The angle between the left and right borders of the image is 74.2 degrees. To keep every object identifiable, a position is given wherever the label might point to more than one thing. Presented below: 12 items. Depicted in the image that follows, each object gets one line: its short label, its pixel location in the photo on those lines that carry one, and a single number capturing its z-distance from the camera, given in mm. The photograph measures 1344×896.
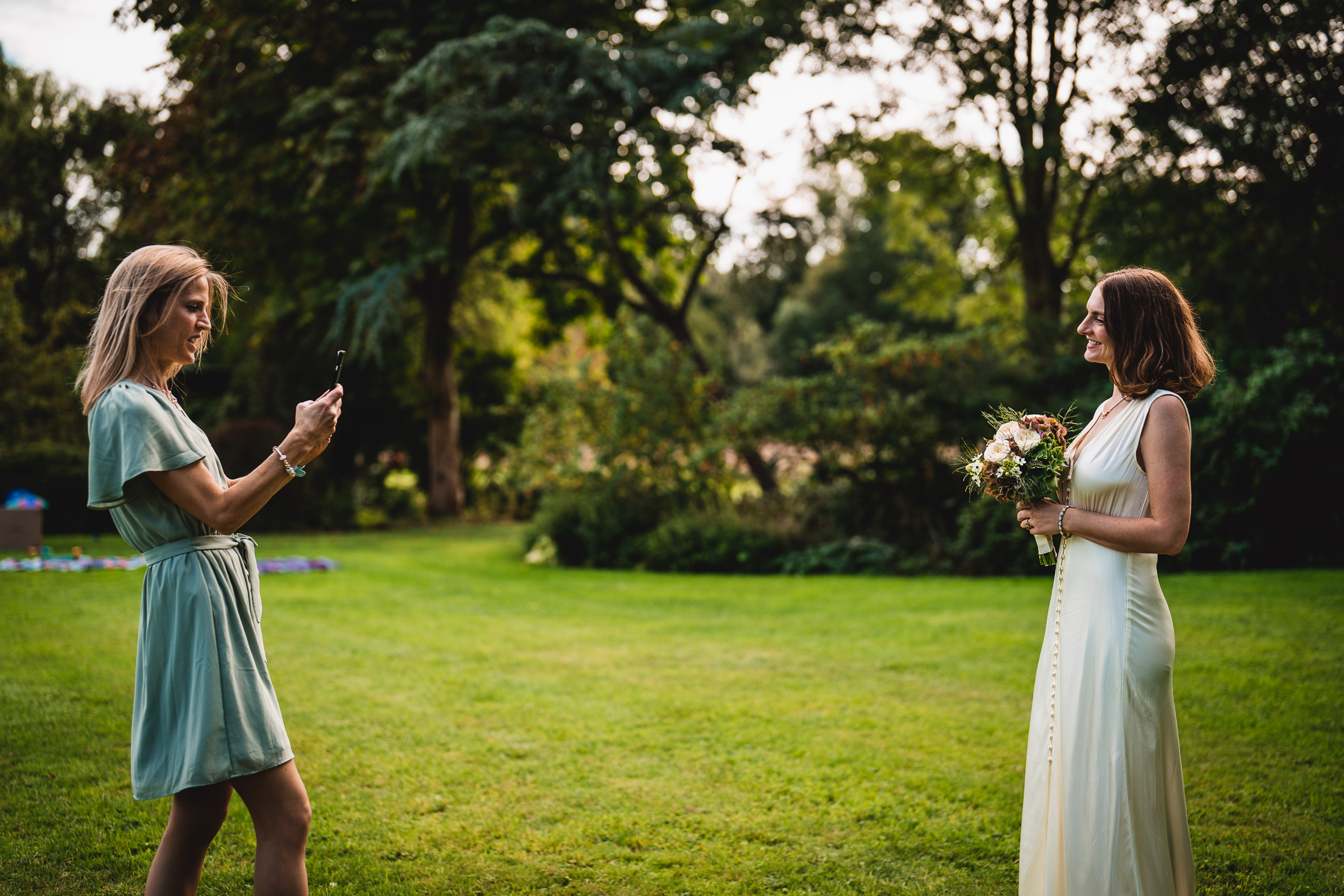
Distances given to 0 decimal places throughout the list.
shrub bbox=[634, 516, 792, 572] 12359
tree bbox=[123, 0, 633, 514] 15148
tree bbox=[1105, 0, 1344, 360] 10508
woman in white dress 2670
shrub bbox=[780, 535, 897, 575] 11617
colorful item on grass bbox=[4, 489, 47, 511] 12227
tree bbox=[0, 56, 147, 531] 17047
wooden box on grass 12109
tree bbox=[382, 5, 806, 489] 13242
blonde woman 2320
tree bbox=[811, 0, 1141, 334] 12953
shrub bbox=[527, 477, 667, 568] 13352
